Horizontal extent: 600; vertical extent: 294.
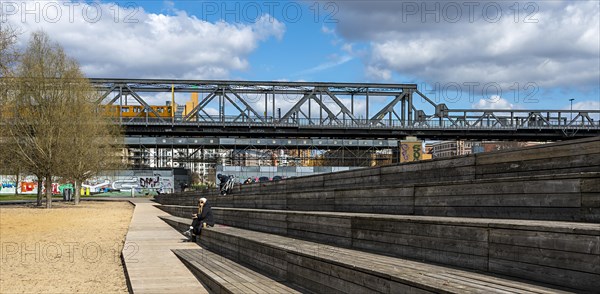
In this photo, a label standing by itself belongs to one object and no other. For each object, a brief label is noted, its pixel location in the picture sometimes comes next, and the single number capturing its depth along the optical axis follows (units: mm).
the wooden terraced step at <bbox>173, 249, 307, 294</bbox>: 6738
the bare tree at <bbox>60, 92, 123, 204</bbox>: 38031
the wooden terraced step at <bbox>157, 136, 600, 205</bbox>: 5359
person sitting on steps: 13820
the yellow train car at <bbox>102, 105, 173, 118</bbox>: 83688
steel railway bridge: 78938
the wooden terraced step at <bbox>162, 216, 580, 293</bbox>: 4031
